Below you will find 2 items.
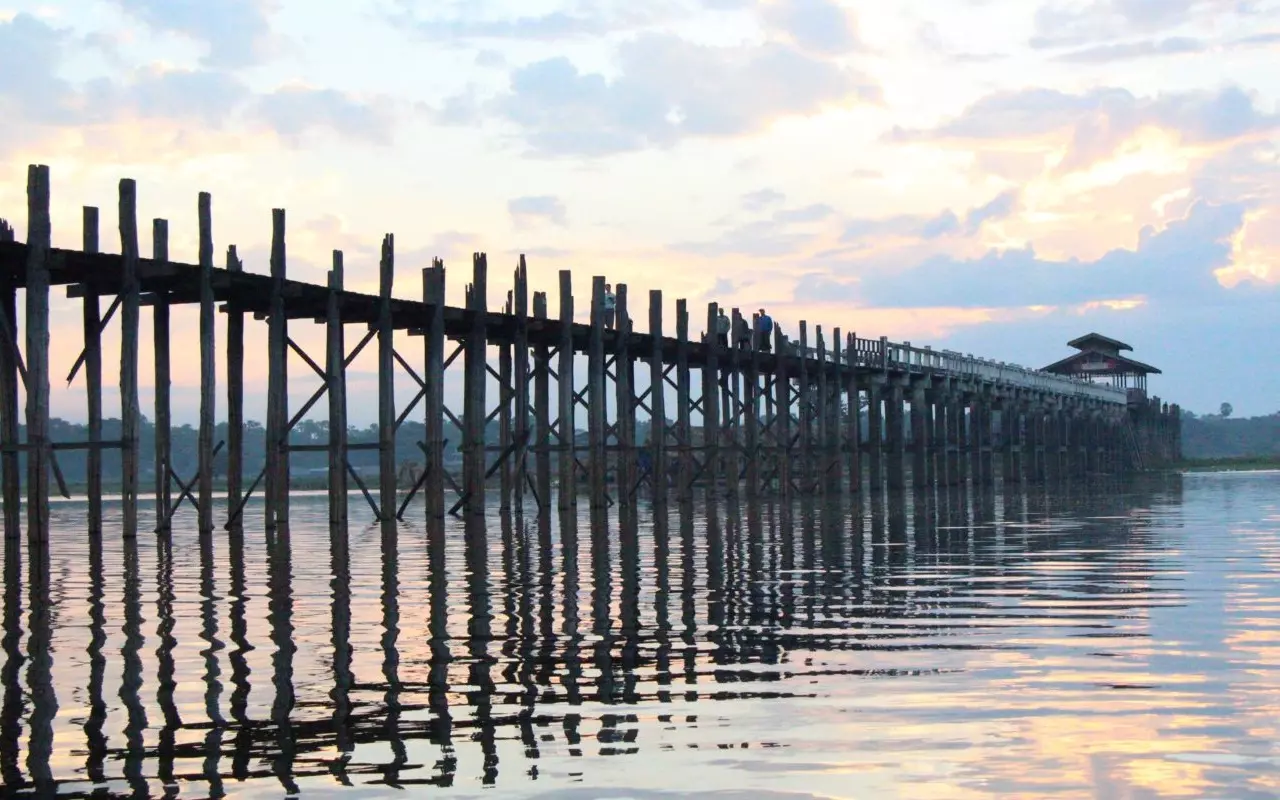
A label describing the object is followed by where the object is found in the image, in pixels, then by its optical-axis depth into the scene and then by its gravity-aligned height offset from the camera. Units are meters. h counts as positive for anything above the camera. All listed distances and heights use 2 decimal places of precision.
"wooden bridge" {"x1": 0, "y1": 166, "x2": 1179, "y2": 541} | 20.88 +1.46
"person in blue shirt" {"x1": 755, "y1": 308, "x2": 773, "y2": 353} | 43.00 +3.08
